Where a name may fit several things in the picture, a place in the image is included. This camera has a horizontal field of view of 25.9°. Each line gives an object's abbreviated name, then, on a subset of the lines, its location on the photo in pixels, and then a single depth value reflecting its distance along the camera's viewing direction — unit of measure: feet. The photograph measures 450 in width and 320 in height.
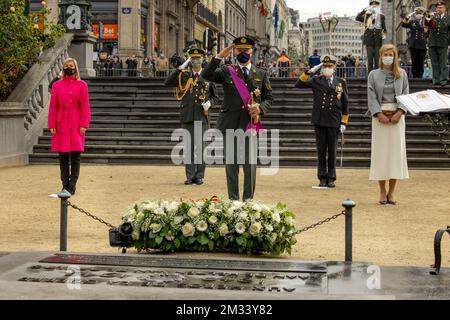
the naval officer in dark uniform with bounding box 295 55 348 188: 52.90
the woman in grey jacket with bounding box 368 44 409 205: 43.78
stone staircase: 70.95
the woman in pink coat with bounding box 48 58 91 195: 46.24
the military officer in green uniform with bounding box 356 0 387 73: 85.67
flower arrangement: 28.25
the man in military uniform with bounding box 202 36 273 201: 38.02
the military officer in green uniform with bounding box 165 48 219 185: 53.83
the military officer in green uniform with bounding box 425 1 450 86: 80.18
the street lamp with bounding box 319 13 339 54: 167.96
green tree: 68.18
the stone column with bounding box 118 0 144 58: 167.43
